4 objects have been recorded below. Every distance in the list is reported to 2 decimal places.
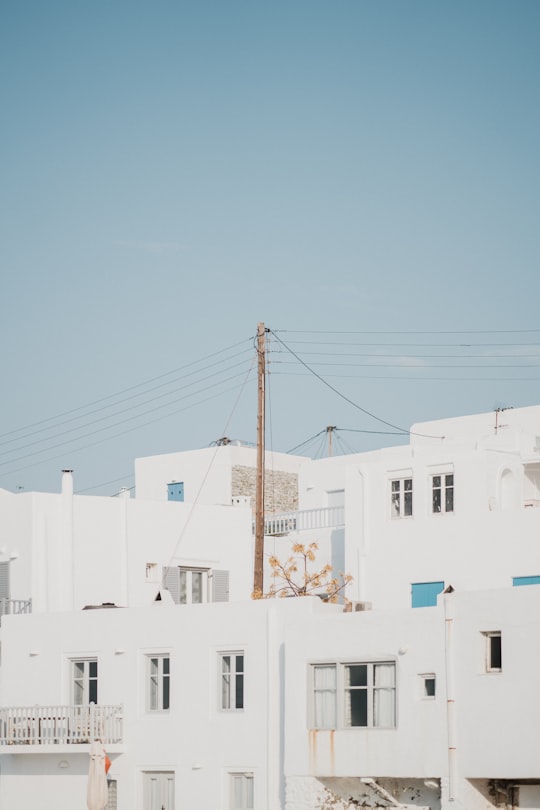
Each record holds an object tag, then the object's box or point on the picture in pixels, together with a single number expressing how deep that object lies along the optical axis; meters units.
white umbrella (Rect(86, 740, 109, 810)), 34.12
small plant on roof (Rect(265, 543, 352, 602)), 46.84
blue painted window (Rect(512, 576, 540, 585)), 40.34
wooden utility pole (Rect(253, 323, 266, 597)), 44.75
